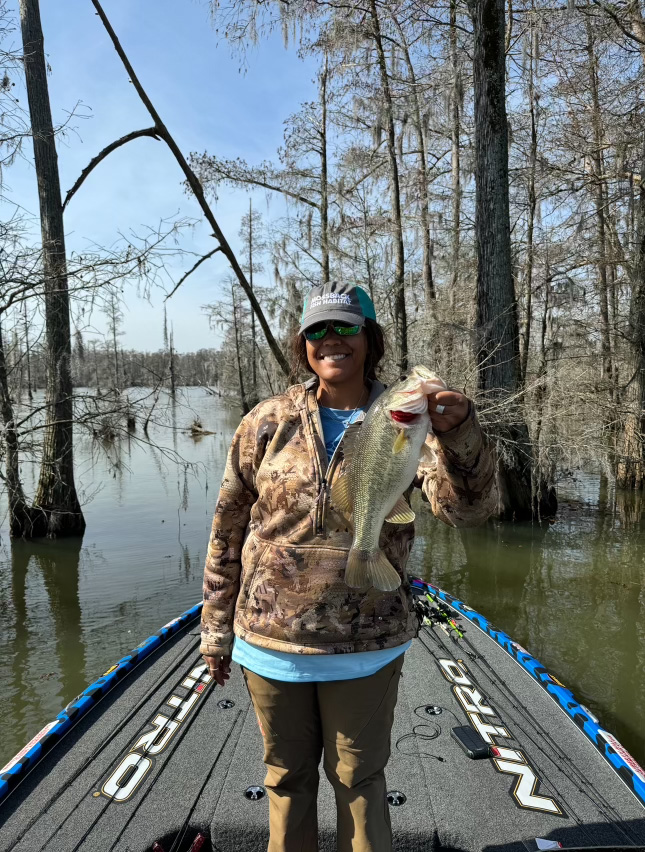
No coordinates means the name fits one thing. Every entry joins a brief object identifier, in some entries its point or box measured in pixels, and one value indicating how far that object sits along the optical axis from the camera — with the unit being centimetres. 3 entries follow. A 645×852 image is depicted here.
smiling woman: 179
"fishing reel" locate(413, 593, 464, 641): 466
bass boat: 259
